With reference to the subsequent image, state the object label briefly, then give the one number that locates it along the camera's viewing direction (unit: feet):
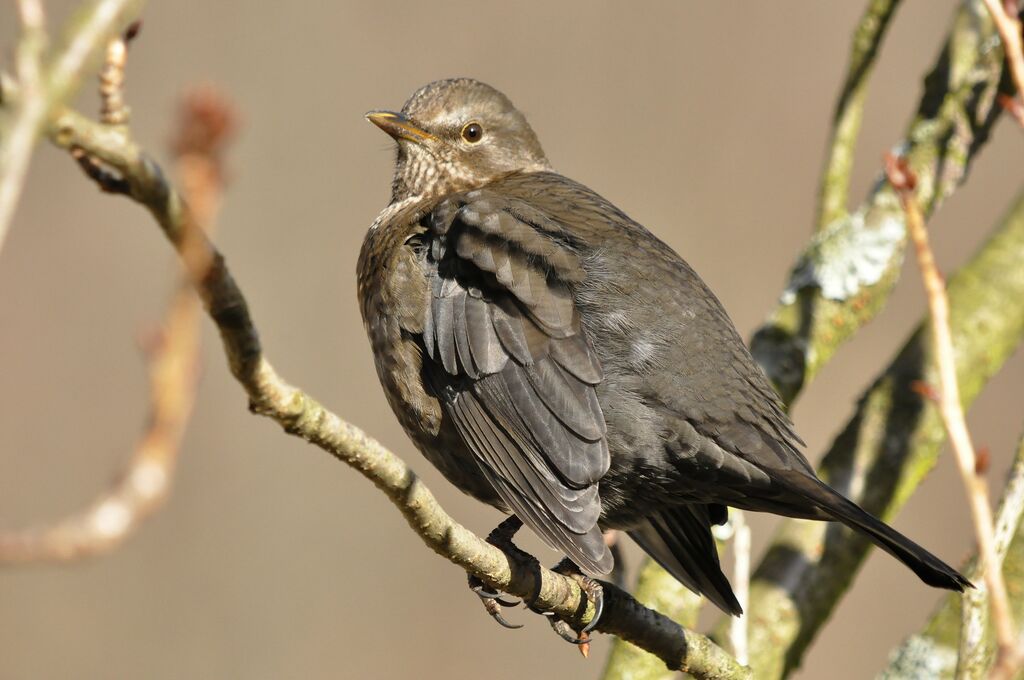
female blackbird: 22.20
